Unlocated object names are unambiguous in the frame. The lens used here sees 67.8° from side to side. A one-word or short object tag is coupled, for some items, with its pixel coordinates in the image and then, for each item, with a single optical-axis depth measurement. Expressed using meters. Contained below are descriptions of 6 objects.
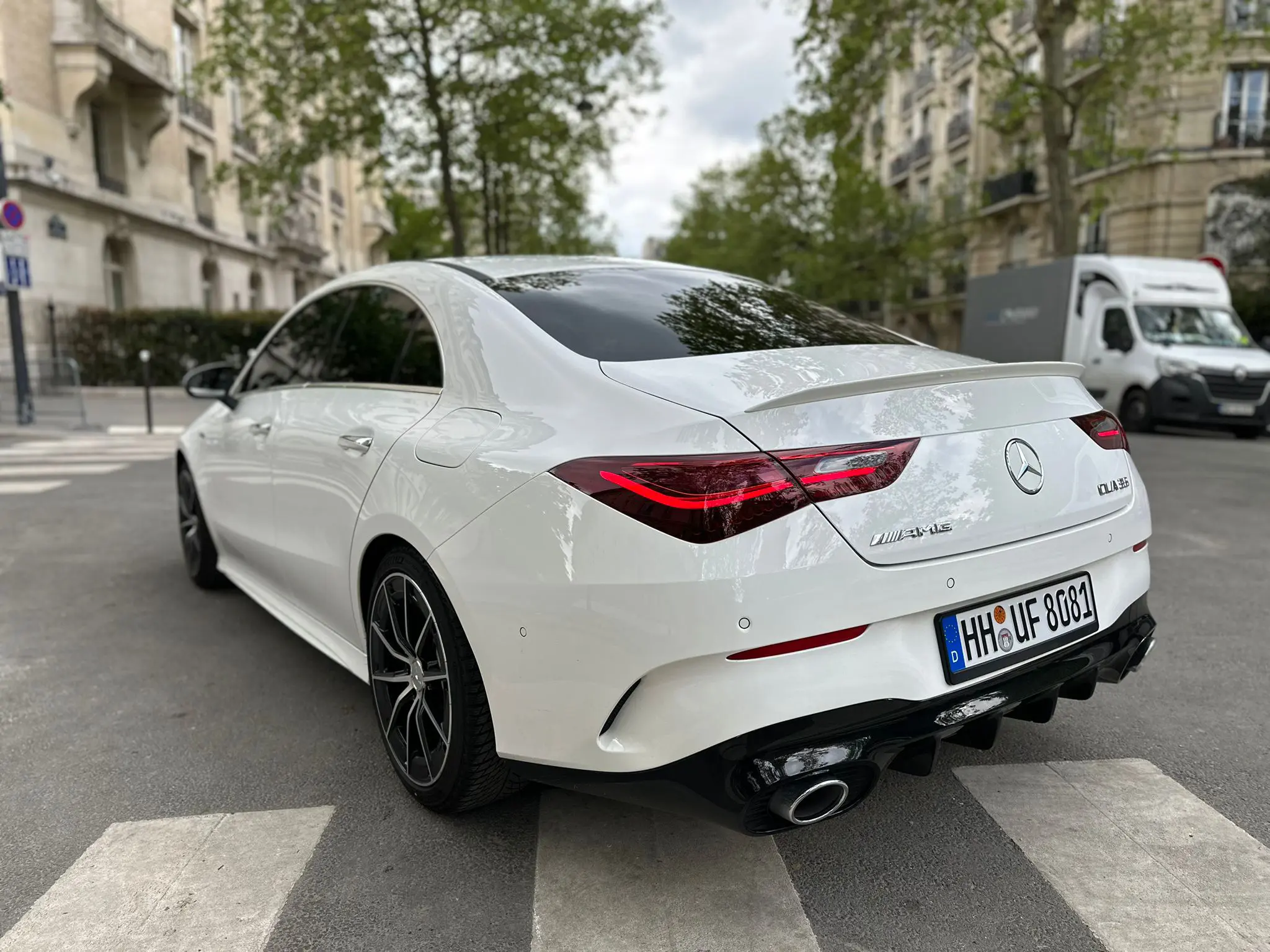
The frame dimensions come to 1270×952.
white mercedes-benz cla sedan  1.92
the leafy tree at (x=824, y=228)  33.19
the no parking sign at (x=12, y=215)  13.18
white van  13.64
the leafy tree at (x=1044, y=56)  18.20
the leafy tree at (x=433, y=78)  18.97
